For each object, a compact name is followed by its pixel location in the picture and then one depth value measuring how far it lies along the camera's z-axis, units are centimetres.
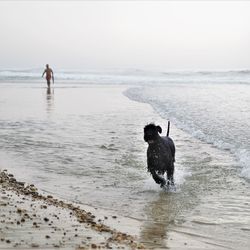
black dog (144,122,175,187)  642
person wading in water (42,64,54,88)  3037
